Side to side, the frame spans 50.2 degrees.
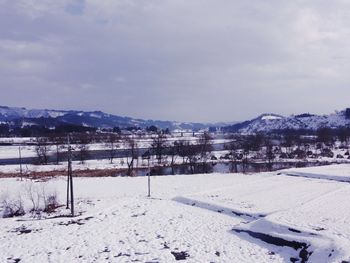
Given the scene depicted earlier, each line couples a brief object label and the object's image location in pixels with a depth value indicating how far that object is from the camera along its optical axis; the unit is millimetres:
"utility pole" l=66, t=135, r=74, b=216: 23302
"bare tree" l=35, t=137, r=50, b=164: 73750
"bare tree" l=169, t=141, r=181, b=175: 65113
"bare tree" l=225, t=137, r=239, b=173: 62856
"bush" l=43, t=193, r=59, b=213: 25773
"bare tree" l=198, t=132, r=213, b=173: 66744
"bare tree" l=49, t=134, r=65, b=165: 104400
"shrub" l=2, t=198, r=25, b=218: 25012
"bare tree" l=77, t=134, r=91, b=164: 75550
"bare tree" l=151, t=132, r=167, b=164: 75031
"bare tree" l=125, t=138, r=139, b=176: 56169
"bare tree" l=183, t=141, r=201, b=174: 67600
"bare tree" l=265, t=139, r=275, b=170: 67975
